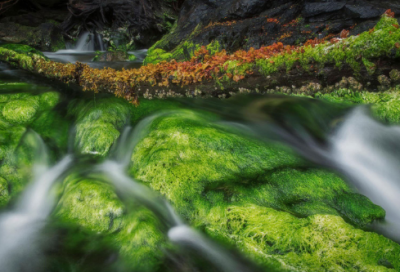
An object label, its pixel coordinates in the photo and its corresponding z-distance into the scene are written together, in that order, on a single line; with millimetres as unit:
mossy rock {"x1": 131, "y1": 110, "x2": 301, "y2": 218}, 3299
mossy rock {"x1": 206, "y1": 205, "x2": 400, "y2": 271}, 1917
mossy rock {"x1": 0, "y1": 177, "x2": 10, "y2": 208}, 3549
